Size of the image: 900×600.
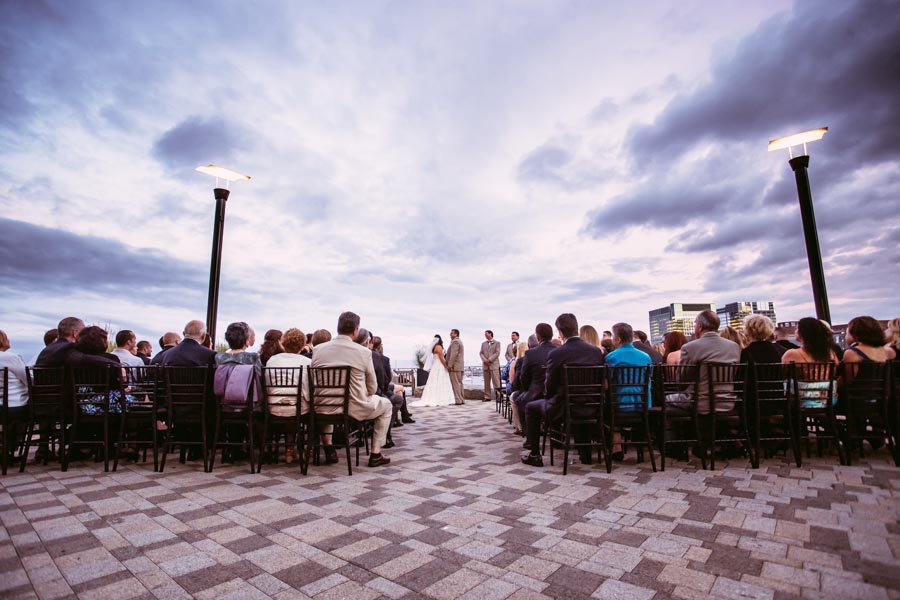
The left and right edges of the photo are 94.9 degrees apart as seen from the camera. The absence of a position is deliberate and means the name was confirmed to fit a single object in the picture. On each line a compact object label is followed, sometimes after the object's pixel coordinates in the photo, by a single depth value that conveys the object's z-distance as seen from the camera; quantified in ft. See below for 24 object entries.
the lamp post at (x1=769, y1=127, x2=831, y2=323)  20.15
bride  39.27
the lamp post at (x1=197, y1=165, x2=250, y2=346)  21.42
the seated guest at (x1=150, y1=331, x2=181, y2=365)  19.71
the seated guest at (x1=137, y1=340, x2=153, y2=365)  23.49
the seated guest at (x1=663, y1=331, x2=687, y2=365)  18.38
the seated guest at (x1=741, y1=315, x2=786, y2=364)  15.19
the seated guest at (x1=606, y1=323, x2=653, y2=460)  14.53
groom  37.91
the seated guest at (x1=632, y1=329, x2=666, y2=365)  18.61
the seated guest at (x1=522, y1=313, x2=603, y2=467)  14.57
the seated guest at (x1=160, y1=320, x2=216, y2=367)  15.21
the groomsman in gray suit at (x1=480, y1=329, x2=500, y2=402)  38.91
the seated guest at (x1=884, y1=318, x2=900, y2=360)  15.94
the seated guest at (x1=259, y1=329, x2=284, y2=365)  18.61
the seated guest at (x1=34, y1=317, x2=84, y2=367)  15.46
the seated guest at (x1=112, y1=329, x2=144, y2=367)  18.02
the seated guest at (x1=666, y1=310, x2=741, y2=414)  14.70
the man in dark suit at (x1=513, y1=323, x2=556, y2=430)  16.48
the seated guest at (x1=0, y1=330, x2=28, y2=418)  14.84
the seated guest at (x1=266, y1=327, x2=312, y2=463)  14.60
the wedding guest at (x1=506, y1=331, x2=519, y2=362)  34.51
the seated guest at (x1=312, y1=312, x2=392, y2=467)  14.55
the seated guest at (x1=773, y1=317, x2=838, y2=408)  14.96
